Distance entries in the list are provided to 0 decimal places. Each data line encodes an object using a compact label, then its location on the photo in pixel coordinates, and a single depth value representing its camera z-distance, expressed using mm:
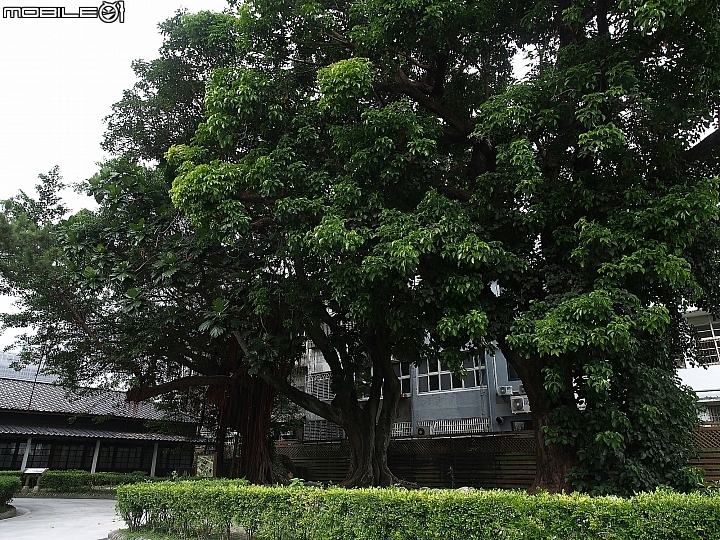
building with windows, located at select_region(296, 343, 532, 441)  16109
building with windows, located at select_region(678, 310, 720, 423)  13281
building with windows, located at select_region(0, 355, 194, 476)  19719
